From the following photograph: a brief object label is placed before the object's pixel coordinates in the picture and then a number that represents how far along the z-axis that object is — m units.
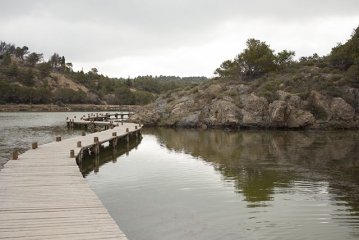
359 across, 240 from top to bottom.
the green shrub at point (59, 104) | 90.86
